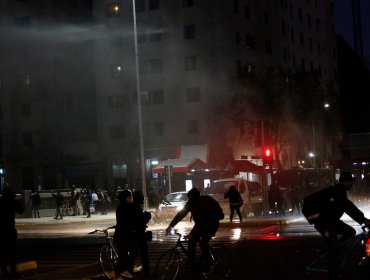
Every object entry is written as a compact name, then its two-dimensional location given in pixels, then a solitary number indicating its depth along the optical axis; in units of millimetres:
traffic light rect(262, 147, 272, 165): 29859
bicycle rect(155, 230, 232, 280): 11188
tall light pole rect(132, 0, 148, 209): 37600
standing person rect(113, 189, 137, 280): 12383
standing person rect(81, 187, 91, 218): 40781
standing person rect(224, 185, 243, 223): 27734
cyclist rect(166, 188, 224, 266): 11516
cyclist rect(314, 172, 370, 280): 9523
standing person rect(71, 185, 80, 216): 42866
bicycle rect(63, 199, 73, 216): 44759
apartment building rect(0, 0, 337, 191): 59250
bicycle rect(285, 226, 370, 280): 9641
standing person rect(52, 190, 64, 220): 41000
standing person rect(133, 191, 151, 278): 12539
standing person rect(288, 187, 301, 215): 35547
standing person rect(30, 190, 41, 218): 43188
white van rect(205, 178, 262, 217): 32312
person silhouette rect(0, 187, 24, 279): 13570
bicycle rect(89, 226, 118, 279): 13133
